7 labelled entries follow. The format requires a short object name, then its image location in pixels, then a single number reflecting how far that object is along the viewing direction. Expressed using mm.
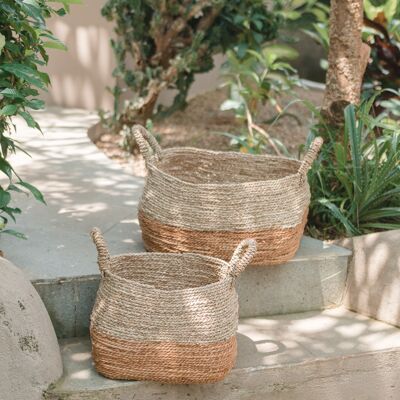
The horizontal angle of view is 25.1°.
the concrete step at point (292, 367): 3430
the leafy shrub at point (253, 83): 6391
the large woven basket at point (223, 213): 3916
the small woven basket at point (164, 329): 3344
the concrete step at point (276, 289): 3764
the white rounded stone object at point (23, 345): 3232
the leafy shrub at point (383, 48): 6750
